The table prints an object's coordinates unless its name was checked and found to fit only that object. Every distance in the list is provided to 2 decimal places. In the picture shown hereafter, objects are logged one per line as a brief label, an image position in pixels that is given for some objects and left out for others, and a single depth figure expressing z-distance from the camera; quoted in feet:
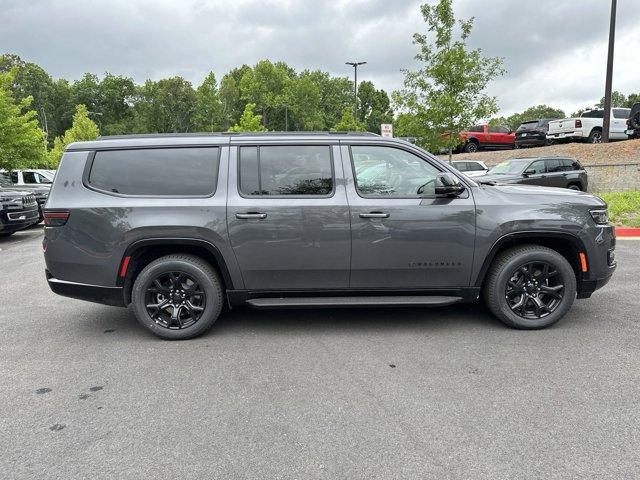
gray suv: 13.62
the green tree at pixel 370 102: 261.85
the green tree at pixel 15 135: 58.03
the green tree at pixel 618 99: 326.44
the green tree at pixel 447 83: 52.54
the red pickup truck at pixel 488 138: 79.05
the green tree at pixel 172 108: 219.41
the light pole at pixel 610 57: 54.34
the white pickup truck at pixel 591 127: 67.62
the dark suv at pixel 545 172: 46.47
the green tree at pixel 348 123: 143.33
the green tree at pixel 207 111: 212.23
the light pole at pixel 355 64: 124.47
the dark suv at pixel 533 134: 72.38
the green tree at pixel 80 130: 157.17
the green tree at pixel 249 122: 138.51
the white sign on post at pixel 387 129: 54.28
